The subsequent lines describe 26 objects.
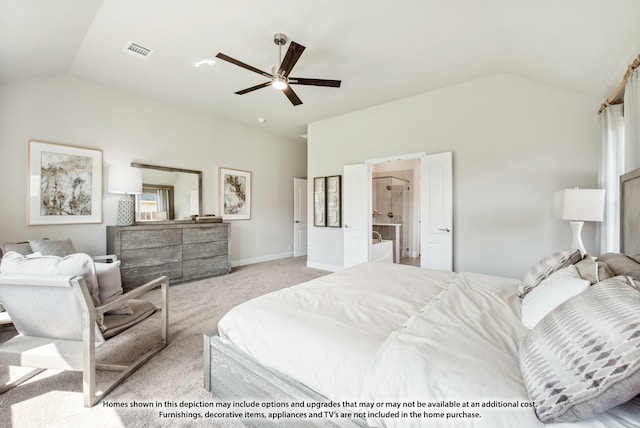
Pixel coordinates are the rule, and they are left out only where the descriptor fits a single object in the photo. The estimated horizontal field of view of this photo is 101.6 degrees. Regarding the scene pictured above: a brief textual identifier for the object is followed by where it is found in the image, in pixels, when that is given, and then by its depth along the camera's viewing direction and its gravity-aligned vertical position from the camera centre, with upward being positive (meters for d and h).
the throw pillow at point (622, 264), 1.24 -0.28
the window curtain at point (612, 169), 2.36 +0.39
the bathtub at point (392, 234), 6.04 -0.54
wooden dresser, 3.65 -0.61
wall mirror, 4.26 +0.31
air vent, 2.93 +1.87
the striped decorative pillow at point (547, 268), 1.63 -0.37
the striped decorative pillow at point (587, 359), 0.66 -0.42
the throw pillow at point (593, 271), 1.26 -0.31
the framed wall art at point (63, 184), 3.34 +0.38
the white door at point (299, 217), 6.73 -0.15
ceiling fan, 2.41 +1.42
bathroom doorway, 6.73 +0.26
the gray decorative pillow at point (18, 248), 2.65 -0.37
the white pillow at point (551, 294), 1.22 -0.41
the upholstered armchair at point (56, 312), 1.48 -0.60
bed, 0.72 -0.56
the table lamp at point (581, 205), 2.30 +0.05
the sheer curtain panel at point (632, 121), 1.86 +0.66
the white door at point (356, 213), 4.68 -0.04
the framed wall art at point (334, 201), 5.16 +0.20
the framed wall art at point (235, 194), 5.35 +0.37
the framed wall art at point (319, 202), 5.38 +0.19
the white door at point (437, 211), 3.80 +0.00
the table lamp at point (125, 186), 3.74 +0.37
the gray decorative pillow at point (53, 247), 2.80 -0.39
